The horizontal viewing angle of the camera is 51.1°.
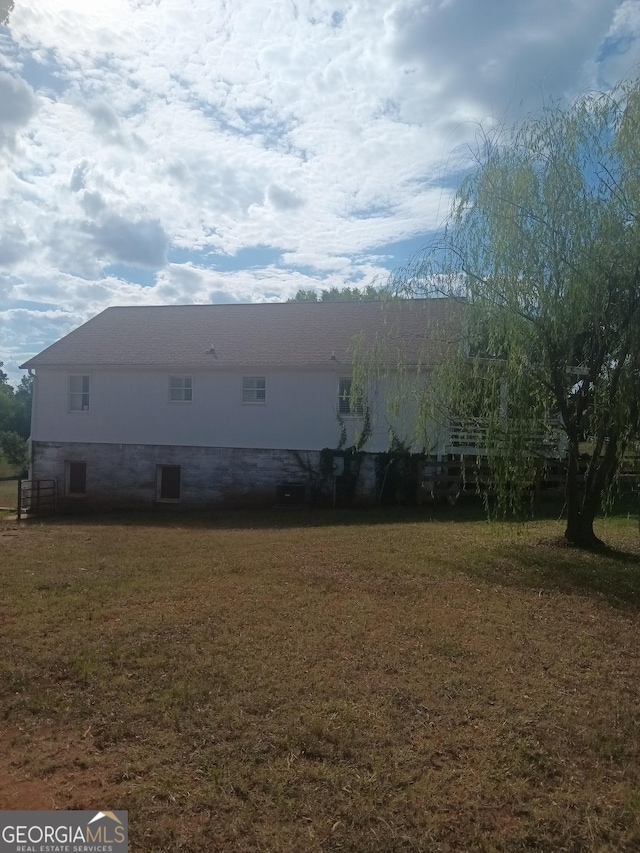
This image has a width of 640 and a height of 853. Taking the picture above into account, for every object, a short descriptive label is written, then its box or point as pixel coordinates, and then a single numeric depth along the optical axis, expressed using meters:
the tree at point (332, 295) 41.25
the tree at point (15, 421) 38.03
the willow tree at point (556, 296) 9.20
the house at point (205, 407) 18.72
